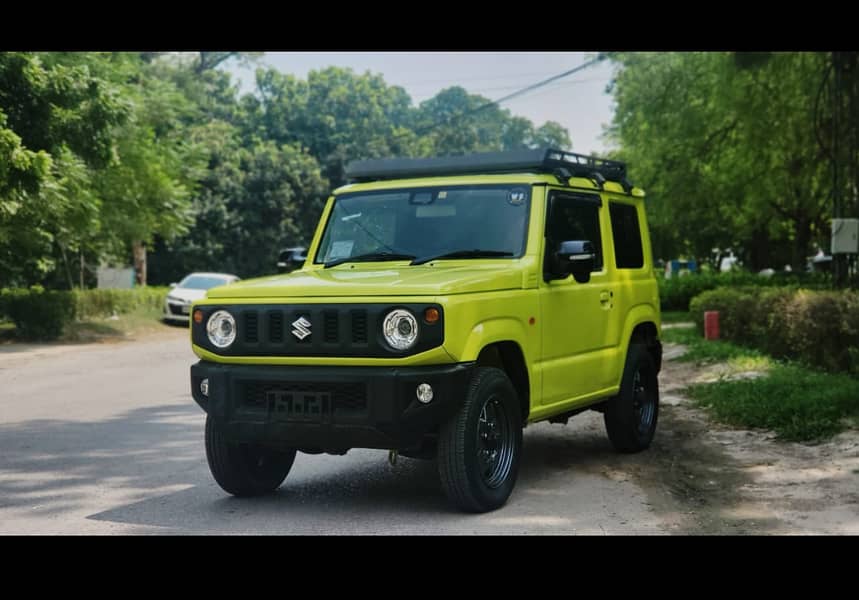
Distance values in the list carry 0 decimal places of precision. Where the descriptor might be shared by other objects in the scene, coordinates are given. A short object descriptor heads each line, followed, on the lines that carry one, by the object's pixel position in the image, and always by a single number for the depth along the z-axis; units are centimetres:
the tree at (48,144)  2134
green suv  697
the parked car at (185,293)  3388
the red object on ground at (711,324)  2122
